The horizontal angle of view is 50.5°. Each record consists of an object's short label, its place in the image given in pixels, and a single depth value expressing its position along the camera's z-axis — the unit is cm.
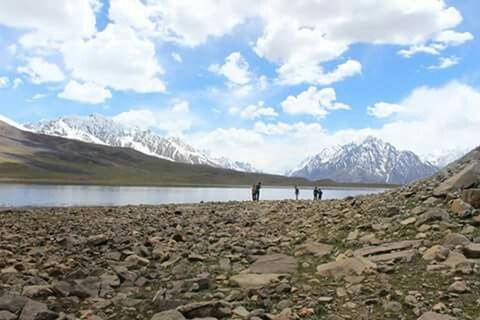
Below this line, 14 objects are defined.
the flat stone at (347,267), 1129
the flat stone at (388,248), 1279
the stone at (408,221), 1492
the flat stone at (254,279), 1125
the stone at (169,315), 889
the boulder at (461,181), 1656
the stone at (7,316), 917
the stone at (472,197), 1468
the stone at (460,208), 1425
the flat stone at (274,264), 1264
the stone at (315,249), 1419
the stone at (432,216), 1443
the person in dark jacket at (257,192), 4950
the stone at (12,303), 966
